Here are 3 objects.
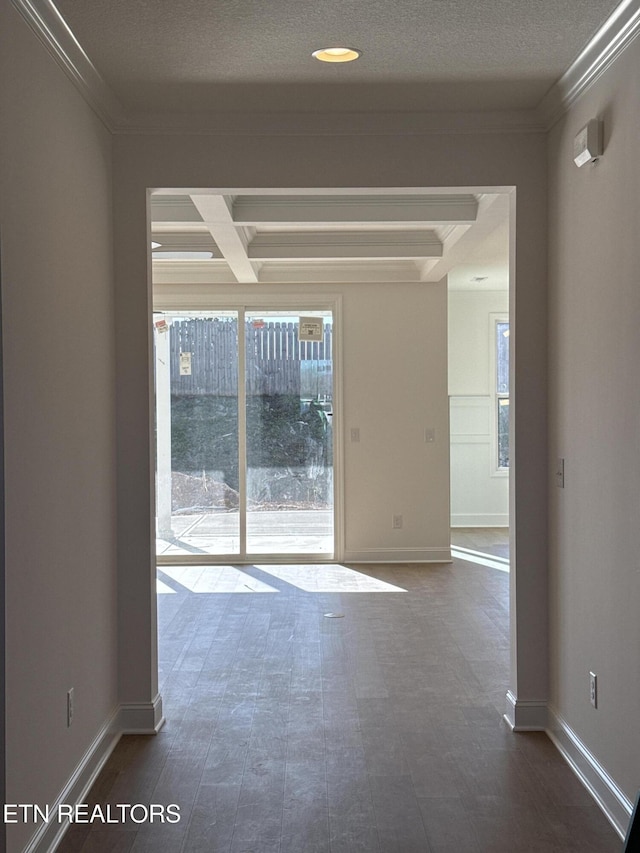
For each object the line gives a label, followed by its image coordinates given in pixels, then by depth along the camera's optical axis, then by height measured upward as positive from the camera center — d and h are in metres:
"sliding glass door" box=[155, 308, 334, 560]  7.59 -0.22
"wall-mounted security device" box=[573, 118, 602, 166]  2.97 +0.93
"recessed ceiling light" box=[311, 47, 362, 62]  2.97 +1.25
